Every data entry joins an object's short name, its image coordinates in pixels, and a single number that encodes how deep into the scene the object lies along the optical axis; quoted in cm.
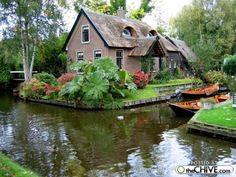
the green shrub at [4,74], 2631
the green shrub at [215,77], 2315
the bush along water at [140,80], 1945
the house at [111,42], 2283
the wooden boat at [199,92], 1916
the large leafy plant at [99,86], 1608
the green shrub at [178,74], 2771
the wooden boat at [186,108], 1370
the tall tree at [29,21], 2173
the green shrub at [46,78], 2071
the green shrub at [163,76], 2354
